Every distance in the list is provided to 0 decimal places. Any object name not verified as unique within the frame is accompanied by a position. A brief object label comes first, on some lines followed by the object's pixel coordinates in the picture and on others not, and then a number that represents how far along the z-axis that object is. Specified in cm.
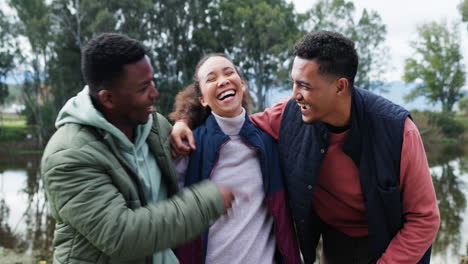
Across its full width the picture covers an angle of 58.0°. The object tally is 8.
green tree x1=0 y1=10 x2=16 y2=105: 2433
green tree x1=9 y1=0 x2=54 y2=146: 2319
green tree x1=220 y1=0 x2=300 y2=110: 2580
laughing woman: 205
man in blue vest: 204
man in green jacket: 136
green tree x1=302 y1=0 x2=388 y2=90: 3028
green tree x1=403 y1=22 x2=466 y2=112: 3416
